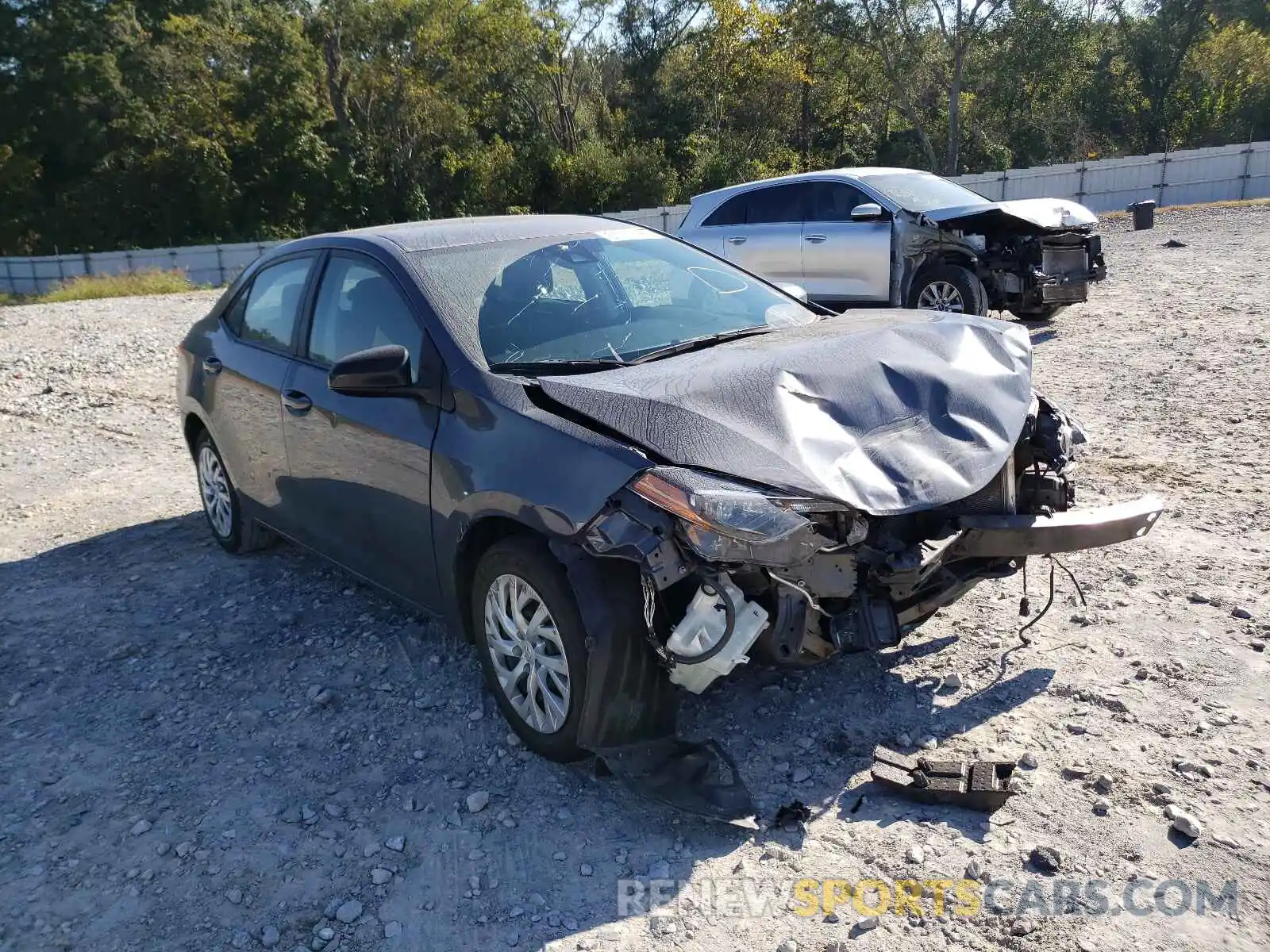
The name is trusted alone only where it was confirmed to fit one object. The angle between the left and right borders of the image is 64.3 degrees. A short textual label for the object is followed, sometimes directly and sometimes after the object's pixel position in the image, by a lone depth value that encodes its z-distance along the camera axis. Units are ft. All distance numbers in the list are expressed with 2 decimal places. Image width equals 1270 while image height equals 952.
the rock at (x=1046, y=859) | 9.43
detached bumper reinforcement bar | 11.39
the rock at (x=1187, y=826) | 9.68
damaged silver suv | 32.68
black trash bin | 62.34
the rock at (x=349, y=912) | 9.58
